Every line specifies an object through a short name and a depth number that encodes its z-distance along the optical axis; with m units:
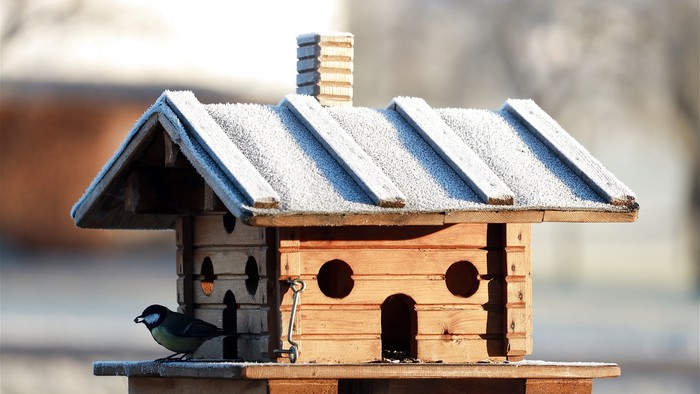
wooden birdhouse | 11.70
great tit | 12.30
